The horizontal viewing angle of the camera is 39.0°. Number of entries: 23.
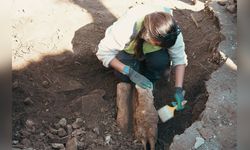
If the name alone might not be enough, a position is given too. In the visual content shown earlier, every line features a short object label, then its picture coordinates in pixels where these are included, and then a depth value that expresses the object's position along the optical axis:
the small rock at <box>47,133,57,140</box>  1.86
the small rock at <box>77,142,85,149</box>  1.82
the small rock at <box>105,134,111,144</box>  1.88
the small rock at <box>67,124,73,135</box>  1.90
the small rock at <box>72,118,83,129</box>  1.92
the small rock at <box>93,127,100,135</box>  1.91
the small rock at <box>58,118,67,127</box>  1.92
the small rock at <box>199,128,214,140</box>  1.77
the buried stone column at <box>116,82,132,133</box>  1.95
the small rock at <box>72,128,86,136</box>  1.89
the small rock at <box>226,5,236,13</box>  2.36
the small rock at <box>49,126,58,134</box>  1.89
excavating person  1.72
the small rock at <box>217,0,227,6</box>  2.45
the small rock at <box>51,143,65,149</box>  1.80
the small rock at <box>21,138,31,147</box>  1.78
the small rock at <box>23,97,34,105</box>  1.99
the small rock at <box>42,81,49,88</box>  2.08
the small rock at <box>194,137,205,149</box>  1.74
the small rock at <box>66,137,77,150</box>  1.78
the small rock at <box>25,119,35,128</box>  1.90
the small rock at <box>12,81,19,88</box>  2.00
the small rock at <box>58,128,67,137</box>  1.87
